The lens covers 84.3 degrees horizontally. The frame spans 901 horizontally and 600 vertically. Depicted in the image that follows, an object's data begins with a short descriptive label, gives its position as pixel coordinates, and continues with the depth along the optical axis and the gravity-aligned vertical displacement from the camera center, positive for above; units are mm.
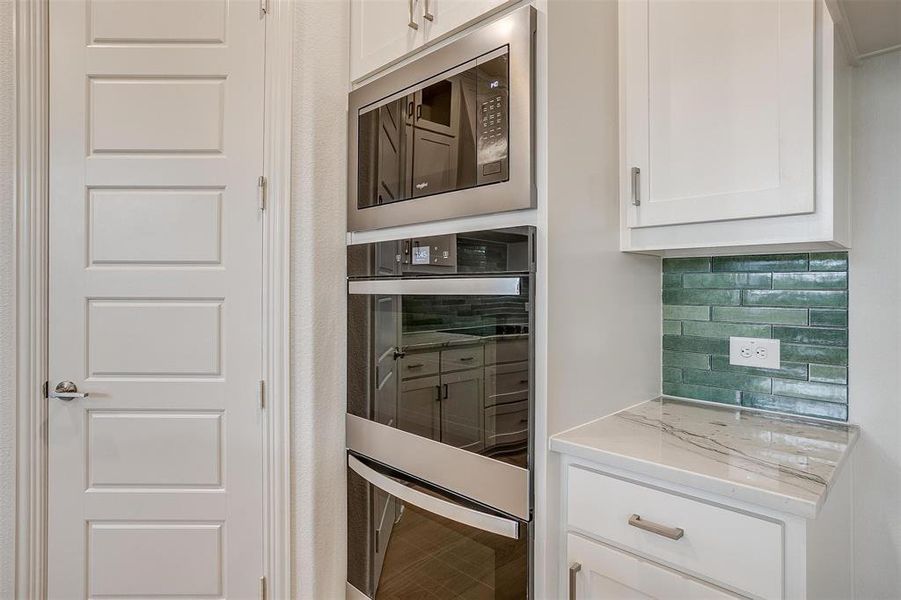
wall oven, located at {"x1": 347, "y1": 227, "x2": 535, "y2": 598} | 1137 -279
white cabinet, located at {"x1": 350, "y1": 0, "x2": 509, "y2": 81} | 1278 +782
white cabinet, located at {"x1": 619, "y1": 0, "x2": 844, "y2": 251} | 1077 +434
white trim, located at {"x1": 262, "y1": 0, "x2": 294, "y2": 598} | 1578 -23
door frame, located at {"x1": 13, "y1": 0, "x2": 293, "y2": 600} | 1512 +31
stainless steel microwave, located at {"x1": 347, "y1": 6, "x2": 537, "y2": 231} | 1136 +448
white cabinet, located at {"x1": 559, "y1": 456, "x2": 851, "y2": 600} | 873 -474
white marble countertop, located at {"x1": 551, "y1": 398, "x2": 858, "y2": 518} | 892 -322
